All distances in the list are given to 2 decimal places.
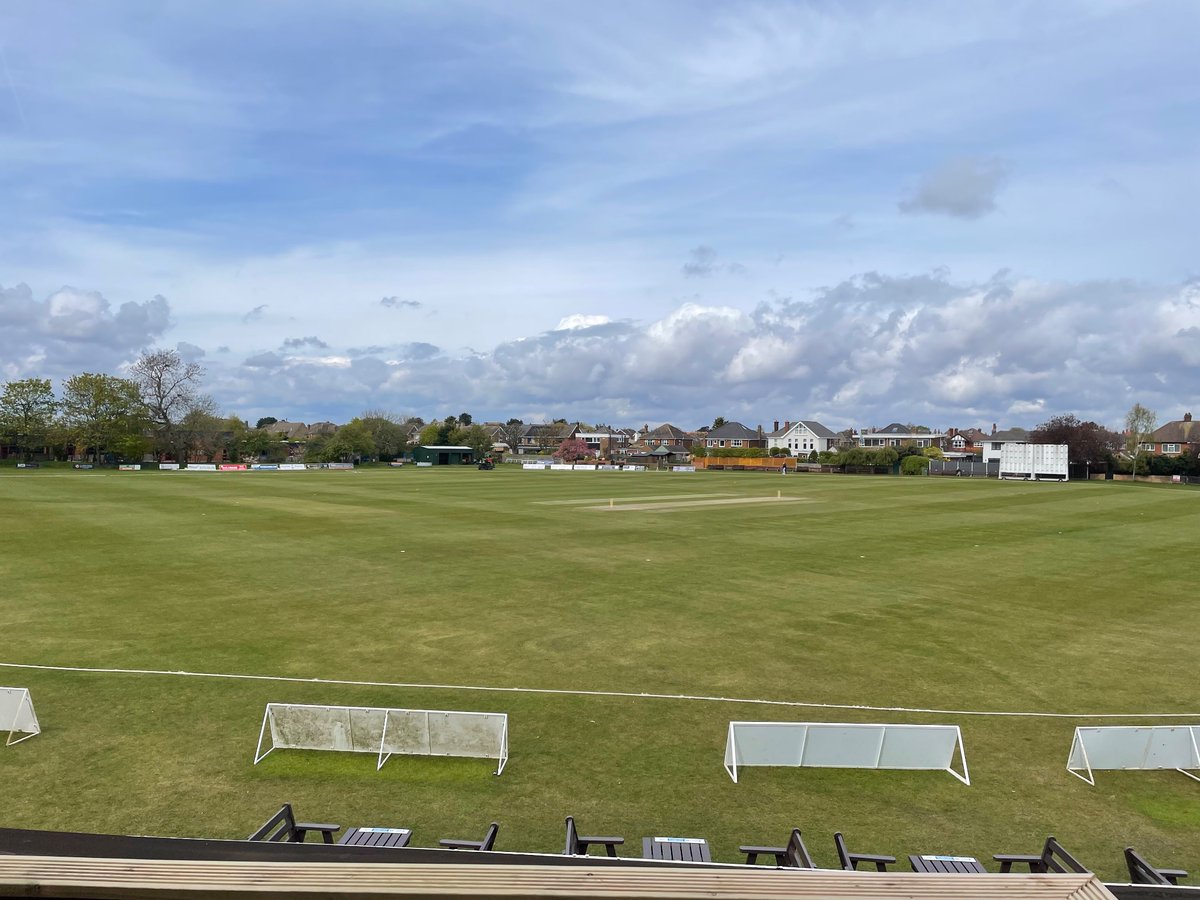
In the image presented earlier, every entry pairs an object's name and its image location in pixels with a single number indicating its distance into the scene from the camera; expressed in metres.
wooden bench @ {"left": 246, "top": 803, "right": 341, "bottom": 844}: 7.71
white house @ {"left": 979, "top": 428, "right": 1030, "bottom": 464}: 164.50
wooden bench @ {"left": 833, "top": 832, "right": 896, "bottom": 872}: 7.12
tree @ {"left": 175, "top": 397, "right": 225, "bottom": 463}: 121.31
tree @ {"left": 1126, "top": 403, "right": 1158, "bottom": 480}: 107.31
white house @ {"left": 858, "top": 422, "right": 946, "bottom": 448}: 191.88
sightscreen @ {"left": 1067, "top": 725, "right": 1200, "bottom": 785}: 10.47
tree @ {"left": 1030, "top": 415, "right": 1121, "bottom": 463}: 107.31
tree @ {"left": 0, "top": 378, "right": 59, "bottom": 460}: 112.56
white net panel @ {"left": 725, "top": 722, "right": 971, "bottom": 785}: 10.27
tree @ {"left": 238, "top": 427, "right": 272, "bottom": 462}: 146.00
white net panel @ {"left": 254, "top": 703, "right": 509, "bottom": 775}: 10.52
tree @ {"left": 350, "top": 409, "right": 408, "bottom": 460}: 156.88
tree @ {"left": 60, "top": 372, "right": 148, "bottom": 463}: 112.50
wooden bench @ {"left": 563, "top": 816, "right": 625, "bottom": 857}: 7.12
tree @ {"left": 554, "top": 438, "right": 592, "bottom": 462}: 181.25
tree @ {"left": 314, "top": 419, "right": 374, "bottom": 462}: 133.75
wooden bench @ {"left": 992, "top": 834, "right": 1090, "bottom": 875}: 7.11
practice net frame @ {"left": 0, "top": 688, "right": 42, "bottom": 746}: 11.15
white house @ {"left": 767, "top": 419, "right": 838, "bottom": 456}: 190.38
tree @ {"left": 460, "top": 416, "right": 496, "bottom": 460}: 163.75
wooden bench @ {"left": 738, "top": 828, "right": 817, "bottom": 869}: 7.05
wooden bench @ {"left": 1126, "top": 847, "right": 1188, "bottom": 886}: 6.77
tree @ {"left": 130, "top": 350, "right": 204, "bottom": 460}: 115.50
